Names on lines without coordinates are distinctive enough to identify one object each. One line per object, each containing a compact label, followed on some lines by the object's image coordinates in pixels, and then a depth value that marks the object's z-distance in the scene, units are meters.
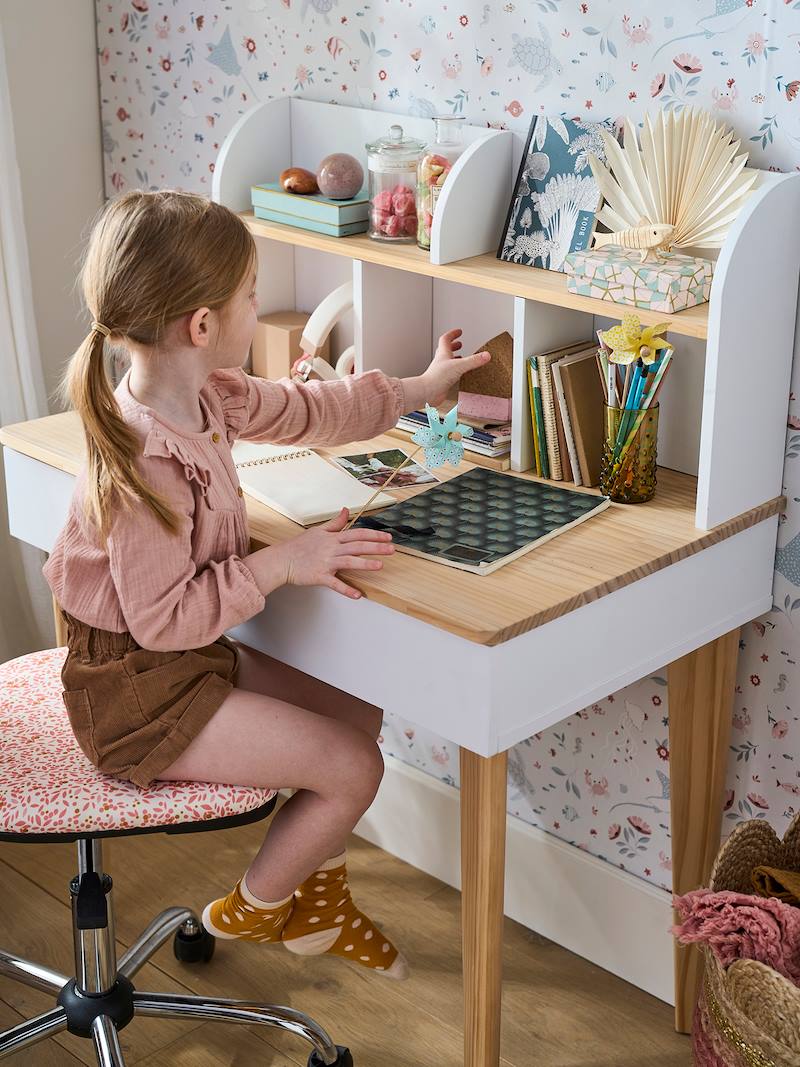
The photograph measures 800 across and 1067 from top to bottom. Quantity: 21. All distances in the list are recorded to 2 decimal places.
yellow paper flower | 1.60
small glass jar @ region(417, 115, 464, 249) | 1.87
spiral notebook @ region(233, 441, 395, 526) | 1.72
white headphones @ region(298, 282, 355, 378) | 2.05
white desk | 1.45
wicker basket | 1.37
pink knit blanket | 1.47
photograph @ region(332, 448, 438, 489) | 1.80
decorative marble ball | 1.97
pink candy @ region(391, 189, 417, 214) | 1.91
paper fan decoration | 1.63
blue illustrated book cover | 1.77
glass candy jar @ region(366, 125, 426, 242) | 1.92
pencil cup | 1.67
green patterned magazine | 1.57
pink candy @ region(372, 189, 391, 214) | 1.92
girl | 1.51
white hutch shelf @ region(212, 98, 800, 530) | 1.55
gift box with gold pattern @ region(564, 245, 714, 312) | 1.60
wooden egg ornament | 2.03
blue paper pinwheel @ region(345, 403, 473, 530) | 1.67
